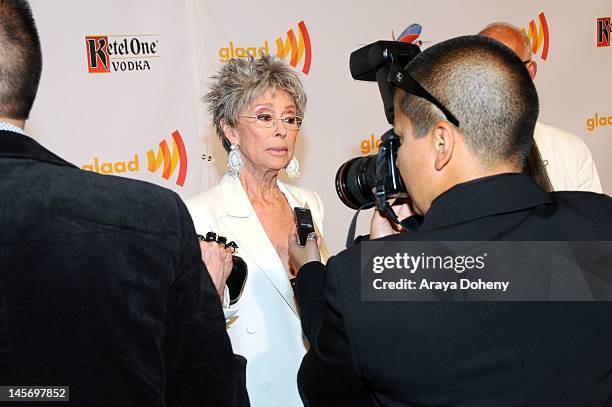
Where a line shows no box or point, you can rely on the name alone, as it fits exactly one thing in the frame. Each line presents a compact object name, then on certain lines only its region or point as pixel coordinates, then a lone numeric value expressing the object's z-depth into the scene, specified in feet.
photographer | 3.33
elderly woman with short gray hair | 6.49
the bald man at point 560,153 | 7.73
